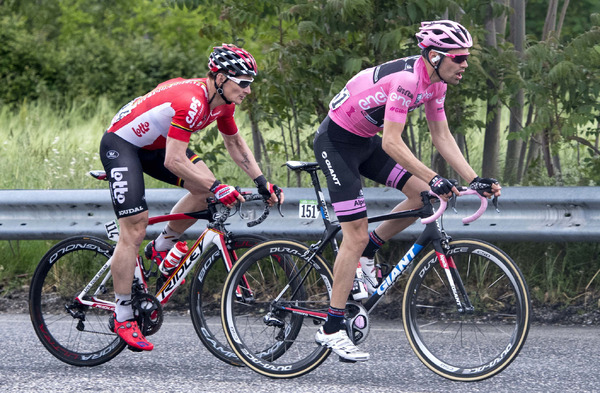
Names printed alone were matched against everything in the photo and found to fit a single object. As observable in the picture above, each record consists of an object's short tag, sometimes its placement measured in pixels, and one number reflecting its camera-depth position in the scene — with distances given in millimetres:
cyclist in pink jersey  9641
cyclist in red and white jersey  10320
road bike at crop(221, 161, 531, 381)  9875
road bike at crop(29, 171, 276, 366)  10922
